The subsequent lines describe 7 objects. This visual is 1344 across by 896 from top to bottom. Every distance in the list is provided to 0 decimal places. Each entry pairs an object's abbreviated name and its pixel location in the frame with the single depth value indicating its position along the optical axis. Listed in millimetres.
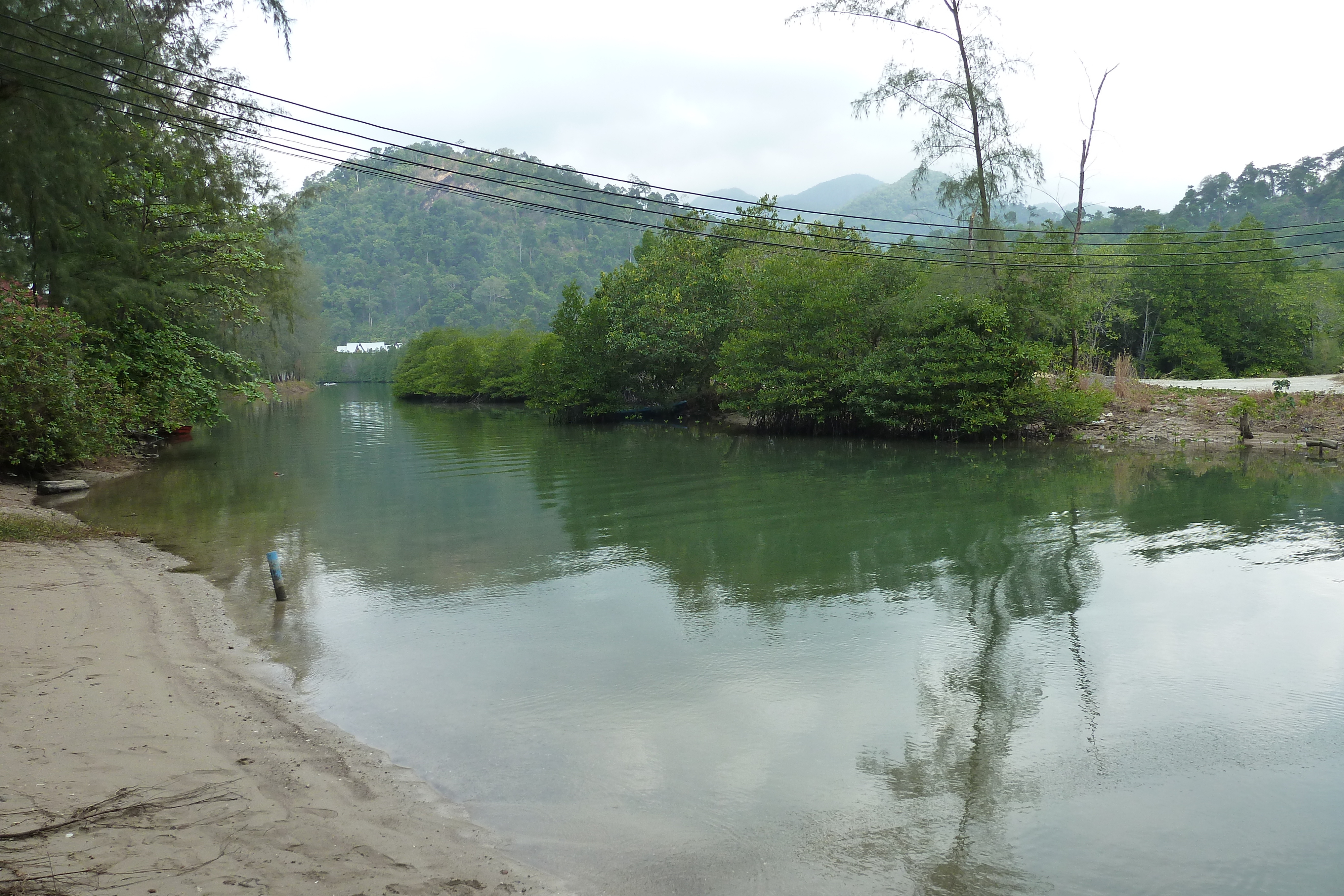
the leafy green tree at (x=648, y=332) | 33375
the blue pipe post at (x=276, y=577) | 9523
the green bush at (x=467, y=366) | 55219
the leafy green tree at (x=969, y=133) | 24266
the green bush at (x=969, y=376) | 23294
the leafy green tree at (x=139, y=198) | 9555
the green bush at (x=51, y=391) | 14641
